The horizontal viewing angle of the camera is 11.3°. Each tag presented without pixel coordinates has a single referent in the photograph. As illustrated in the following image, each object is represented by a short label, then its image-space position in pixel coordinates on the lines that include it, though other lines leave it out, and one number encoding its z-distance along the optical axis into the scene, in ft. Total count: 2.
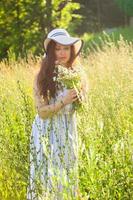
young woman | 14.02
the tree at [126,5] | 79.61
